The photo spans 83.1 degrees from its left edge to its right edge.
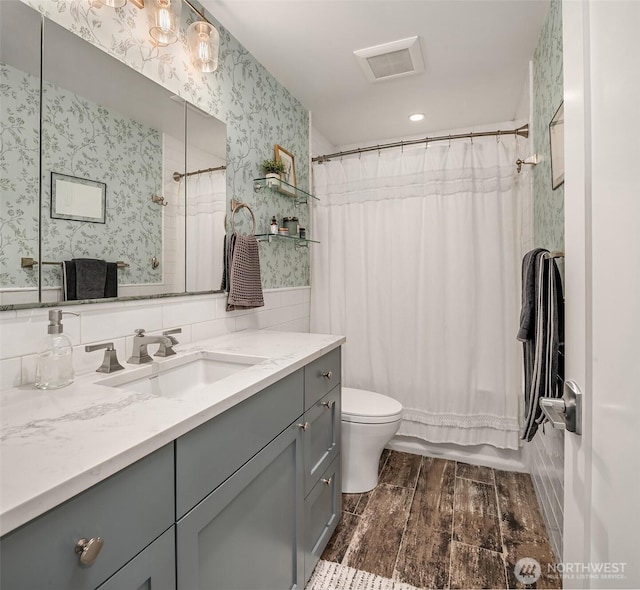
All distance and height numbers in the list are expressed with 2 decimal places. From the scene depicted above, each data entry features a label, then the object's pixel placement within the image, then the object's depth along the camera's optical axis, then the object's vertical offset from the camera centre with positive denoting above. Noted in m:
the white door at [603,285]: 0.44 +0.02
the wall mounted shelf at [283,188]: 1.98 +0.65
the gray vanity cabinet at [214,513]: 0.53 -0.44
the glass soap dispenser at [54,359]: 0.93 -0.16
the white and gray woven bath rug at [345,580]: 1.40 -1.12
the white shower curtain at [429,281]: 2.25 +0.12
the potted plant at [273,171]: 1.98 +0.72
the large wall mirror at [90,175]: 0.96 +0.40
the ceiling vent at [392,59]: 1.84 +1.30
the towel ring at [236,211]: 1.79 +0.44
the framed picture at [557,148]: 1.36 +0.59
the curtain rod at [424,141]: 2.13 +1.01
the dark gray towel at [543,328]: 1.30 -0.11
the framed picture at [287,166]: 2.17 +0.84
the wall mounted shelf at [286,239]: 2.01 +0.37
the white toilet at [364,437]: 1.94 -0.75
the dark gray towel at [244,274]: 1.71 +0.12
